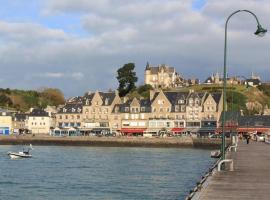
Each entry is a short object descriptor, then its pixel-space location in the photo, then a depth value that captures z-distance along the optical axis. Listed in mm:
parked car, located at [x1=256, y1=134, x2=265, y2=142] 87456
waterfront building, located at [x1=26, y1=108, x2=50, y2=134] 138750
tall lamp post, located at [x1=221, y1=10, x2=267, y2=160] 29508
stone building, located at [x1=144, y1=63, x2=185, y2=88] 179038
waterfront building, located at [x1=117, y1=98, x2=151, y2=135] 127688
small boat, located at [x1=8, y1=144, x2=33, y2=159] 65562
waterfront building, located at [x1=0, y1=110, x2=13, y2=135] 141525
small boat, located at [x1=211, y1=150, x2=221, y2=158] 60531
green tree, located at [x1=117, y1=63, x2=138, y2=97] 152462
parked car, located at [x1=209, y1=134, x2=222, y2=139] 106700
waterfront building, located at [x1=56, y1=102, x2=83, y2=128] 134875
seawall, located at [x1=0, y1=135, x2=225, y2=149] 103750
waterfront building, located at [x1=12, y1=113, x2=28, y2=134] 142825
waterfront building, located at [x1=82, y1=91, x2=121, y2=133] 131625
